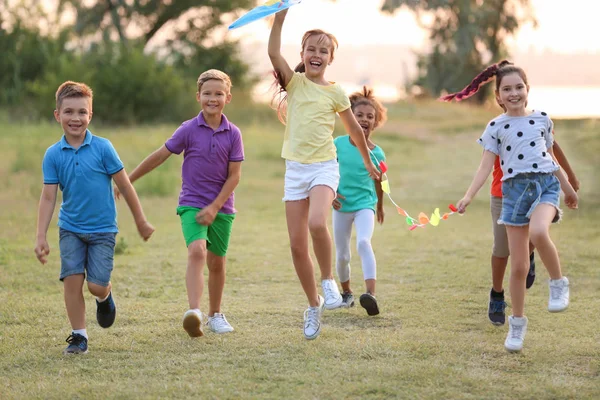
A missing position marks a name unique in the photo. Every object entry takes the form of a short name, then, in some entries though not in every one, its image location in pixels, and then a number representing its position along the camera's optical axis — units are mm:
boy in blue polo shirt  9423
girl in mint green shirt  11792
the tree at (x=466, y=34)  59972
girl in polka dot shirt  9385
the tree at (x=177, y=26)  57207
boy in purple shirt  10070
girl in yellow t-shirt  9948
